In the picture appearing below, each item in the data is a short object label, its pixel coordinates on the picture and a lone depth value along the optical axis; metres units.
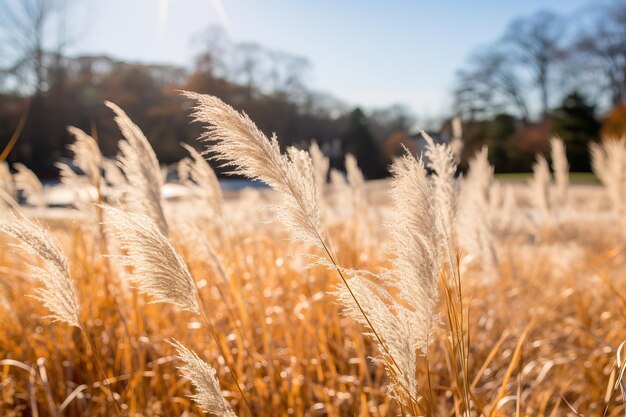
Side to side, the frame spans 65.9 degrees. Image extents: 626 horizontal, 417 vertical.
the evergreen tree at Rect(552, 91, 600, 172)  28.98
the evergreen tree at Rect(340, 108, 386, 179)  34.03
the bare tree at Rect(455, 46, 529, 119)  42.44
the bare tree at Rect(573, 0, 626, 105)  37.44
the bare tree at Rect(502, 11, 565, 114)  42.09
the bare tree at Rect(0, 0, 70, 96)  26.75
